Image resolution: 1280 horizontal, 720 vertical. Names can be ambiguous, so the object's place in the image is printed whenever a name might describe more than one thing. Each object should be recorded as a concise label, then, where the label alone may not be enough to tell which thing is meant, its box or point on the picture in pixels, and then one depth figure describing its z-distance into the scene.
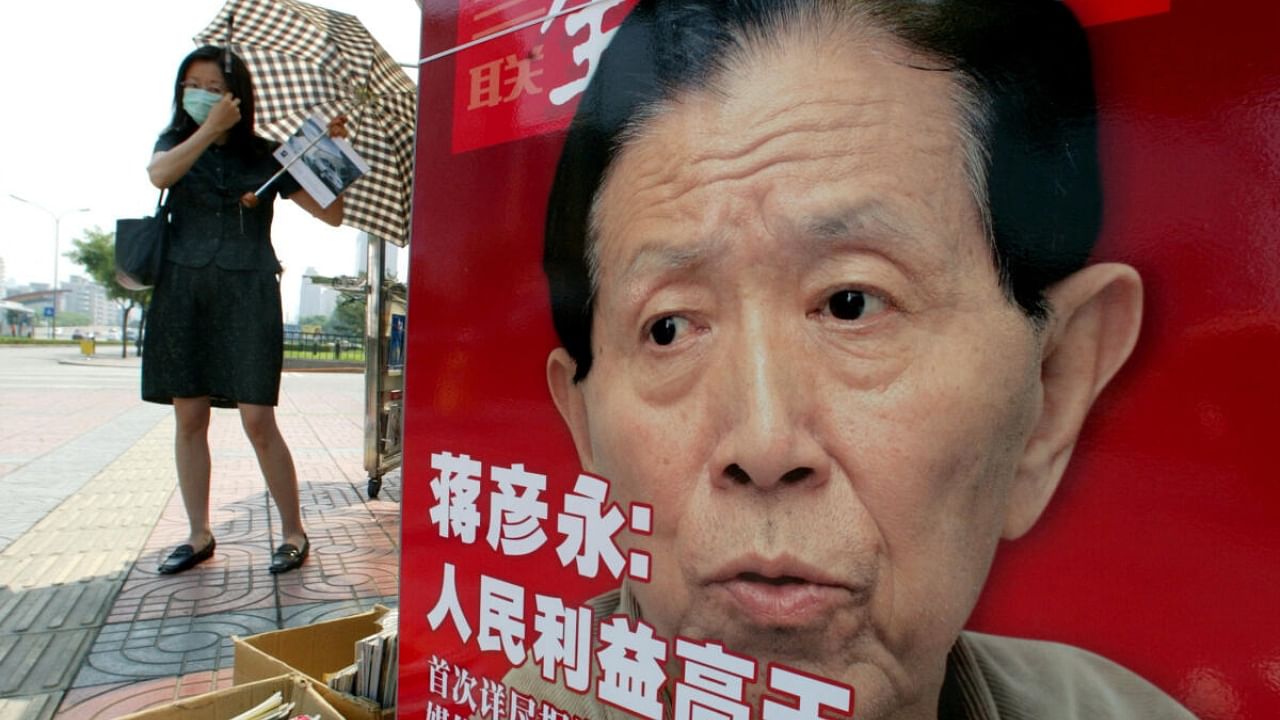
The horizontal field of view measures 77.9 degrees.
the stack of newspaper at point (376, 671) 1.95
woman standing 3.15
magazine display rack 4.68
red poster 0.90
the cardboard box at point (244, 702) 1.85
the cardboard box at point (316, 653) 1.98
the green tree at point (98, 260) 39.53
